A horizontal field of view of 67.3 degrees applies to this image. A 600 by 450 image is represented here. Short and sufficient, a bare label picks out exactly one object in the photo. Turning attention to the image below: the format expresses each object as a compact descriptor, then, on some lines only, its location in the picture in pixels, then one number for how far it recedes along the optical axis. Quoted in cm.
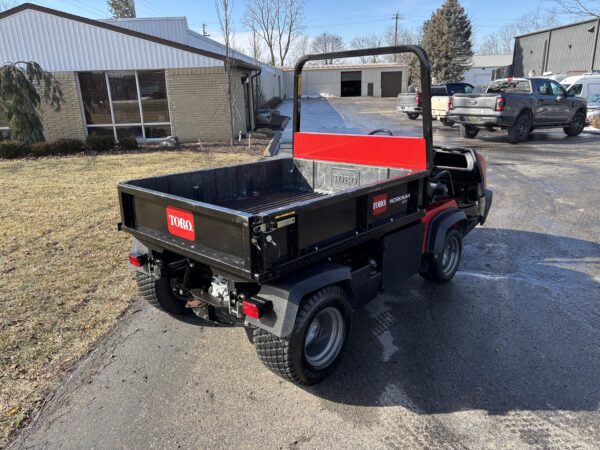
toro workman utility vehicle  268
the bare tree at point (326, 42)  8540
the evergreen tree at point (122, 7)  6062
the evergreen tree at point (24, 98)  1288
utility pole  7661
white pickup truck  1863
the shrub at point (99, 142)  1365
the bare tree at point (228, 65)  1428
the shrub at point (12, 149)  1267
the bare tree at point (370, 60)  5730
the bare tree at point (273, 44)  6215
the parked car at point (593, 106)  1903
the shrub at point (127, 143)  1391
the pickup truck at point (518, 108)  1331
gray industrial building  3294
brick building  1439
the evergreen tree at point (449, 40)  4253
